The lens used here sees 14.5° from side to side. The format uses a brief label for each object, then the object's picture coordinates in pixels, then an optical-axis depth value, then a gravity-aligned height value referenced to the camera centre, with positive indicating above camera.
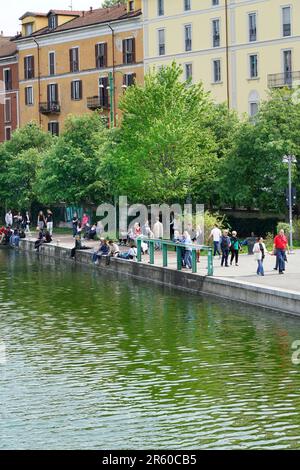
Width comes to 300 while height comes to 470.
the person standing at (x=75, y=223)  64.79 -0.68
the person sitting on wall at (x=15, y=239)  66.69 -1.56
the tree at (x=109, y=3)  106.56 +18.91
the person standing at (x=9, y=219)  75.79 -0.47
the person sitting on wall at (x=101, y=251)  49.59 -1.72
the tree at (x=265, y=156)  51.66 +2.32
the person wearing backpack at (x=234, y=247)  40.66 -1.36
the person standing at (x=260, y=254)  36.16 -1.43
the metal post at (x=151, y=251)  44.00 -1.56
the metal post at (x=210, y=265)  37.06 -1.79
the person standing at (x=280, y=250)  36.69 -1.34
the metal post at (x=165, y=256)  42.09 -1.68
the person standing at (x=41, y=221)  67.44 -0.60
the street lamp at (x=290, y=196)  44.62 +0.40
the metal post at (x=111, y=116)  66.96 +5.40
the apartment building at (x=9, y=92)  98.62 +10.01
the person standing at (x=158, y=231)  52.03 -0.96
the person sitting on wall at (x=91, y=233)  61.53 -1.18
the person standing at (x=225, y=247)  40.09 -1.33
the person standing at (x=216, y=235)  44.75 -1.01
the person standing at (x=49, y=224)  67.06 -0.74
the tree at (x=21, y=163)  78.25 +3.21
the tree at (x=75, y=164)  68.90 +2.74
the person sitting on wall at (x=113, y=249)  48.76 -1.65
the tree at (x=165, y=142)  55.75 +3.22
